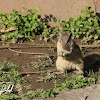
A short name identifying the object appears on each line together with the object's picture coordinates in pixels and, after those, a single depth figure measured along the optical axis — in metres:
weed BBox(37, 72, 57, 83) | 11.00
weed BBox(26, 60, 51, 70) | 12.16
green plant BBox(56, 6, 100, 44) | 14.66
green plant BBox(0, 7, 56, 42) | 14.68
